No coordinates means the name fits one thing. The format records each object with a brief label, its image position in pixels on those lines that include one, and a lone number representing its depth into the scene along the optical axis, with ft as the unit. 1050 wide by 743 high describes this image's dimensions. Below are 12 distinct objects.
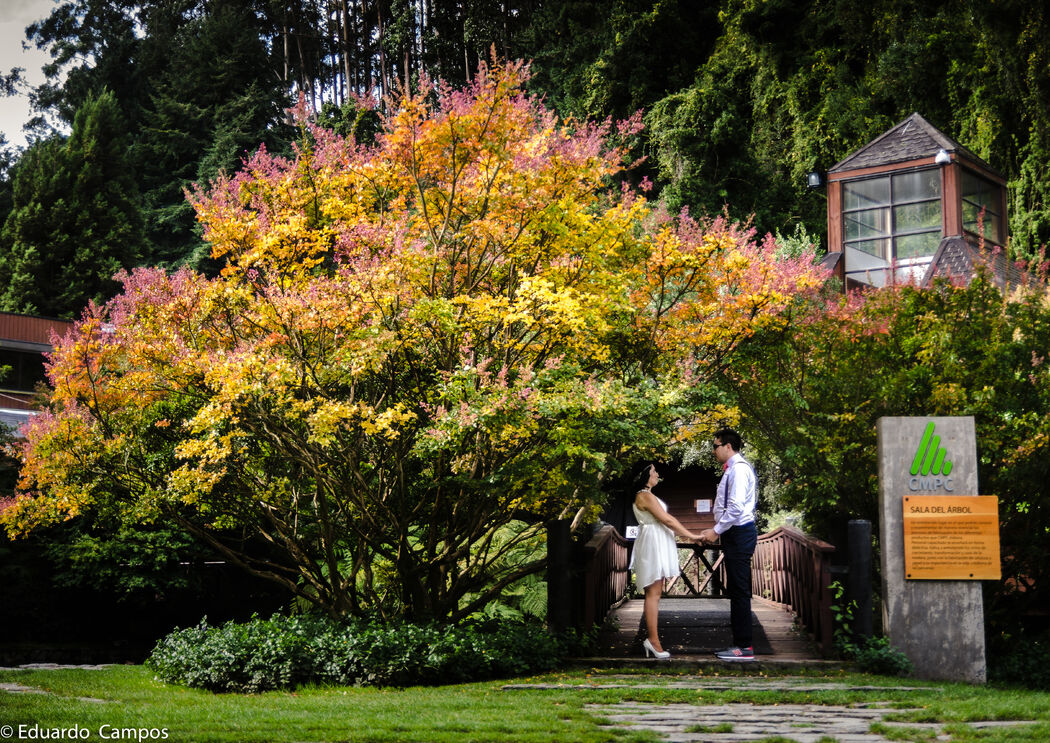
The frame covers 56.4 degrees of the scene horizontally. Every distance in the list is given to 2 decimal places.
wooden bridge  29.99
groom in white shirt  27.12
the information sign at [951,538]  26.45
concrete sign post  26.27
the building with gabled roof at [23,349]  95.50
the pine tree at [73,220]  116.26
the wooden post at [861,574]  27.71
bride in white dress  28.30
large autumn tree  29.81
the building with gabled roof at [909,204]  71.00
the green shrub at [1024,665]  27.32
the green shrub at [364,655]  27.99
